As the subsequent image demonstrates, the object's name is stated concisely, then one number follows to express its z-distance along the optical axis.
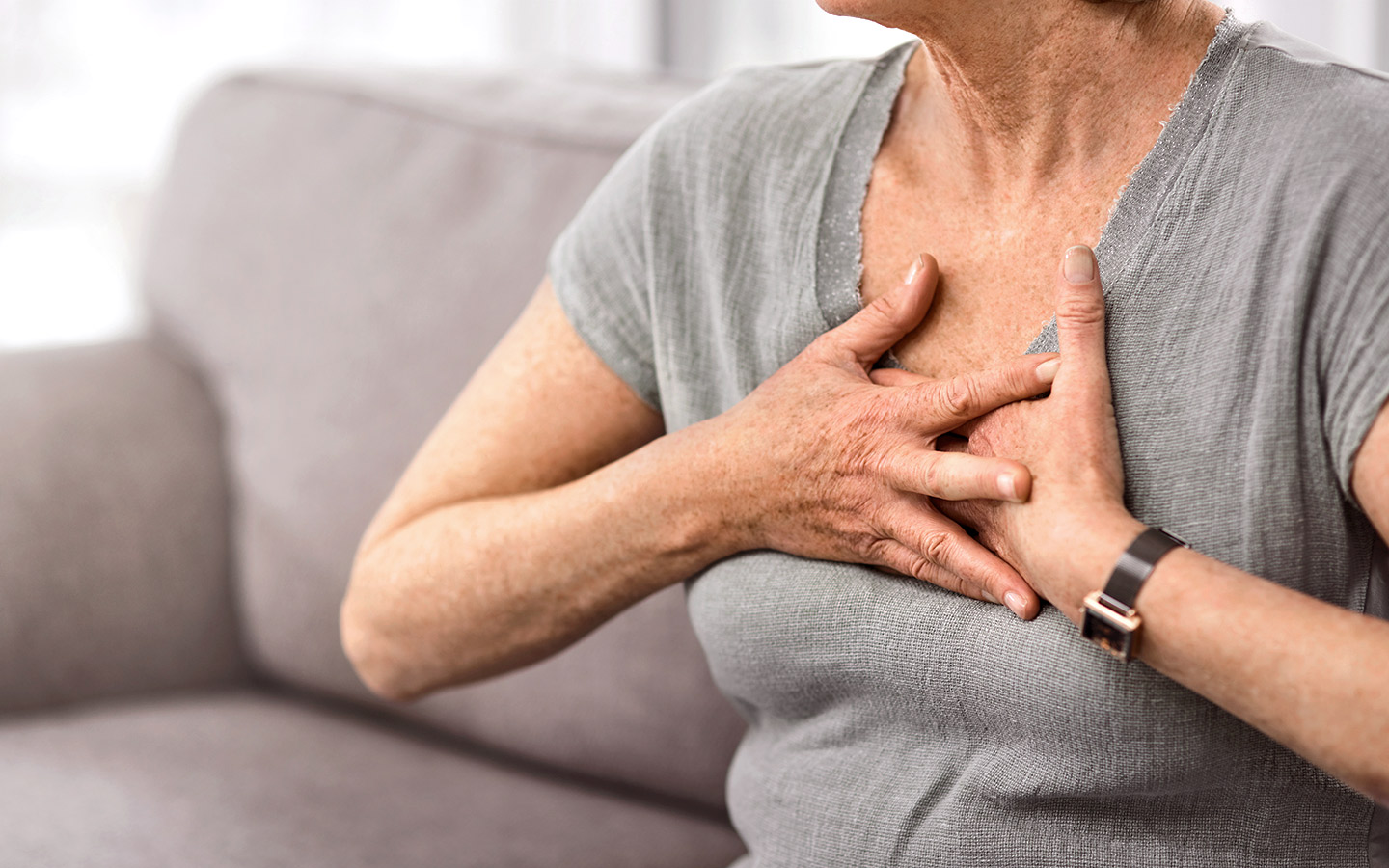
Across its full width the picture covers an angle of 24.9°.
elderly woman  1.38
